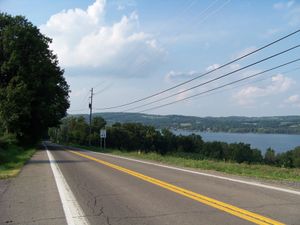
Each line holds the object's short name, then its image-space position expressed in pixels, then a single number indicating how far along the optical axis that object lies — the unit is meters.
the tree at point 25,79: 50.72
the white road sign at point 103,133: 59.11
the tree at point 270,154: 97.24
